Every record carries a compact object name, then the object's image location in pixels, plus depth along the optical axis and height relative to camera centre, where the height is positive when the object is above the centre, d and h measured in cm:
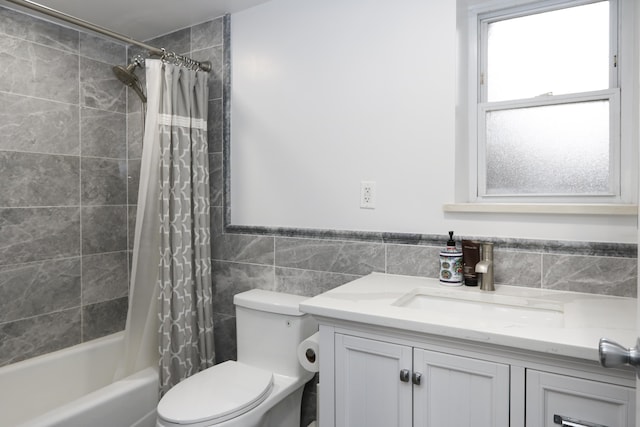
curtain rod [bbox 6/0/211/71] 158 +79
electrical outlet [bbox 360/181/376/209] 178 +6
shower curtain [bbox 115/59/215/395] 191 -15
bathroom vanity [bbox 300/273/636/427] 95 -40
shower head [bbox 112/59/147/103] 220 +73
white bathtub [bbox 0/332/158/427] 159 -84
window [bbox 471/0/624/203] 149 +40
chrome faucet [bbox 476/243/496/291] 143 -22
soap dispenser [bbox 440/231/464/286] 153 -23
